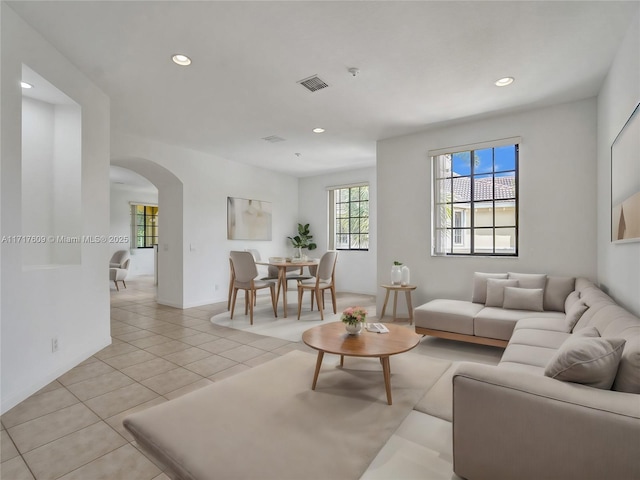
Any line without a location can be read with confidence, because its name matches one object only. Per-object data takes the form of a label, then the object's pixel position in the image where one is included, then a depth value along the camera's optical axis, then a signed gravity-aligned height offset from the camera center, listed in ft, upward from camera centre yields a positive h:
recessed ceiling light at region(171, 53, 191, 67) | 9.00 +5.13
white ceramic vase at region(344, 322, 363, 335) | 8.48 -2.35
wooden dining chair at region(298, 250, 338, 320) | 16.22 -2.24
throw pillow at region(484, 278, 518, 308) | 11.79 -1.89
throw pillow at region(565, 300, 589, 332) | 8.27 -1.94
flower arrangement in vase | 8.46 -2.14
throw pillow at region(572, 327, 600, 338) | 5.74 -1.69
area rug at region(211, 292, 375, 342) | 13.41 -3.89
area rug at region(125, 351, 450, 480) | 5.21 -3.70
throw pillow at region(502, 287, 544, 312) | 10.96 -2.05
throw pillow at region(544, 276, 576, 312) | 10.96 -1.80
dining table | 16.06 -1.34
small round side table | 14.19 -2.60
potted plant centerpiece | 24.94 +0.08
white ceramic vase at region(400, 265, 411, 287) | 14.61 -1.67
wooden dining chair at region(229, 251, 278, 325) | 15.64 -1.79
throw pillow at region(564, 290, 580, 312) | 9.82 -1.86
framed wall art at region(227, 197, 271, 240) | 20.80 +1.36
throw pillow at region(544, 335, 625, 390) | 4.41 -1.71
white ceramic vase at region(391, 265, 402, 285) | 14.73 -1.63
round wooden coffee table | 7.29 -2.55
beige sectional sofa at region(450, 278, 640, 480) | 3.88 -2.32
